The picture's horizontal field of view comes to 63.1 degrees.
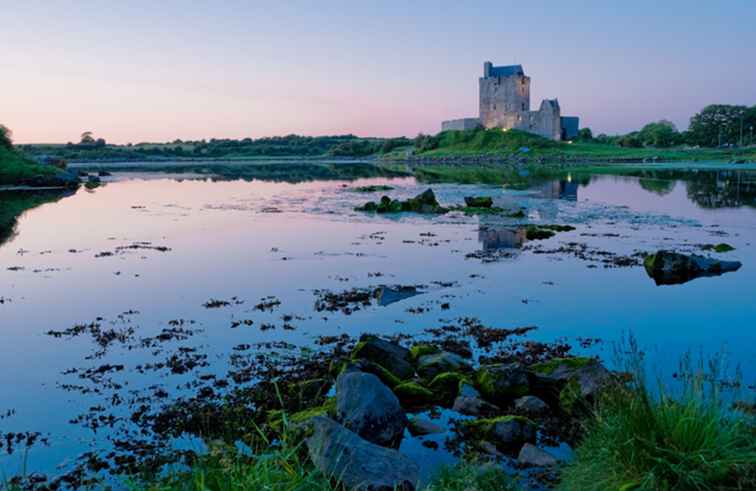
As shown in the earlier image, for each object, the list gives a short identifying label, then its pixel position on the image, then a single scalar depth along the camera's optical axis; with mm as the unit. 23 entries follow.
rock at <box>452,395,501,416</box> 12062
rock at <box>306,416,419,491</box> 8211
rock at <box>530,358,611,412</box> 11680
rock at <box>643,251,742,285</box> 24453
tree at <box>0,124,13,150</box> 89062
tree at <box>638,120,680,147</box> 188312
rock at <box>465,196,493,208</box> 49906
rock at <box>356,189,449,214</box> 49125
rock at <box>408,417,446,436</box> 11398
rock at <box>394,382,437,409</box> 12703
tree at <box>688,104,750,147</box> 180562
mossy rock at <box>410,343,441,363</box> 14754
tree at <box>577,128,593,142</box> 191362
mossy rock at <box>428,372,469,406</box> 12977
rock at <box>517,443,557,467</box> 9930
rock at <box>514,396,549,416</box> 12008
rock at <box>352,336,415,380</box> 13914
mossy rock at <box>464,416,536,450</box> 10789
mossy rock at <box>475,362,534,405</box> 12656
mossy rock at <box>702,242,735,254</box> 29853
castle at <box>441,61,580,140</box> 180625
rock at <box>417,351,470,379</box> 13914
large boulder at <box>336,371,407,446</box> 10578
